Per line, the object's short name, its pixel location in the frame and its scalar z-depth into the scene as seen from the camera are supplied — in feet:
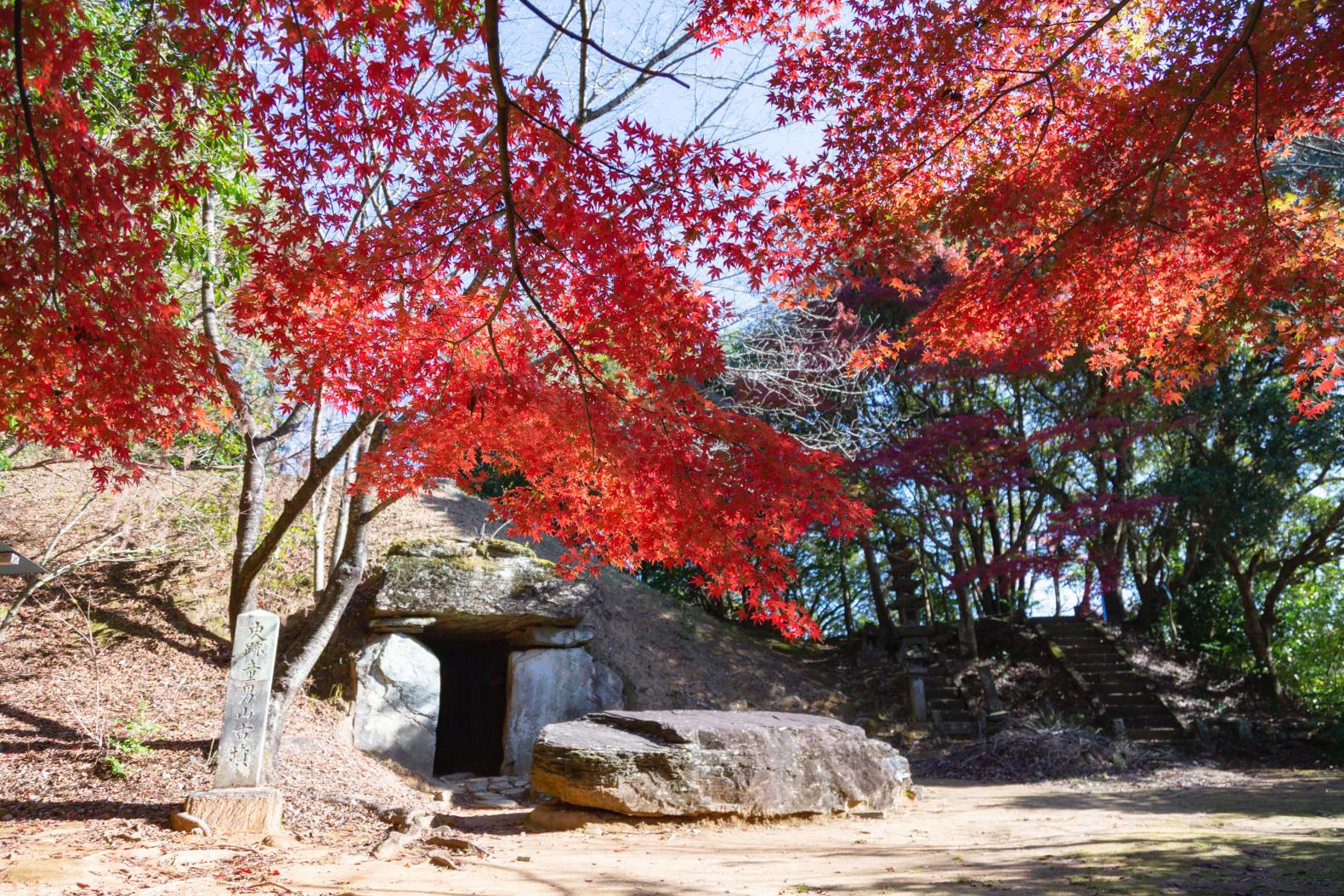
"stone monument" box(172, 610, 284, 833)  19.84
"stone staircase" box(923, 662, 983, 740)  41.29
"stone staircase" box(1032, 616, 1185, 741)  39.27
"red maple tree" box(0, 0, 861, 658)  13.47
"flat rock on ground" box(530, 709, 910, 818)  22.50
